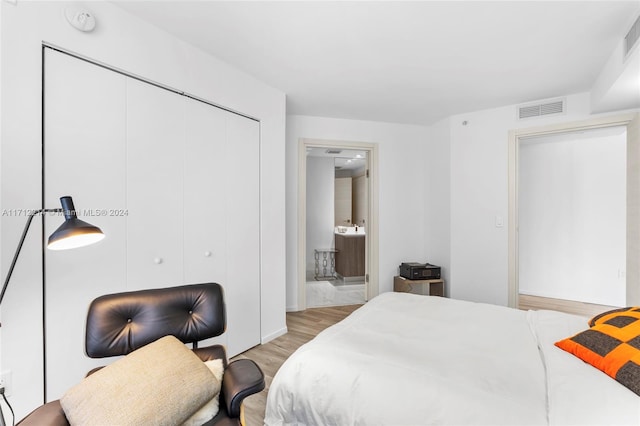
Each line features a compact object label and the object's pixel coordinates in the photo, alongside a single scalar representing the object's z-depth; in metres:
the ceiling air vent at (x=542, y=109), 3.19
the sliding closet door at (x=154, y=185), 1.93
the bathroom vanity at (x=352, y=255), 5.74
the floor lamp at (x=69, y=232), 1.07
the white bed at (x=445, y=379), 1.08
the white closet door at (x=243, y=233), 2.61
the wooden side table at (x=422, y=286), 3.90
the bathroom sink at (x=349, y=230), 6.34
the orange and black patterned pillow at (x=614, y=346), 1.17
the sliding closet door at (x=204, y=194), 2.27
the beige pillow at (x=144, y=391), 1.03
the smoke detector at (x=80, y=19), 1.62
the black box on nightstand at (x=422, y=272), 3.90
